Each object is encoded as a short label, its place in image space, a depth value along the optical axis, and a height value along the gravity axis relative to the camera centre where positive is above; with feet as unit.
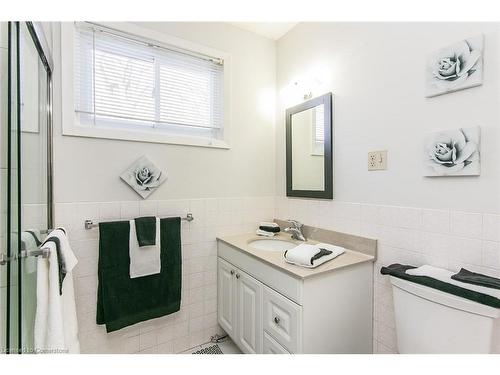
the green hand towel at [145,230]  5.07 -0.97
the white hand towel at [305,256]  4.08 -1.23
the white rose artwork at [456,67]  3.37 +1.67
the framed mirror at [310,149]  5.57 +0.85
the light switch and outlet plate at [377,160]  4.52 +0.44
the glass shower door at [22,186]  2.79 -0.04
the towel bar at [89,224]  4.82 -0.80
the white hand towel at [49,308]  2.93 -1.49
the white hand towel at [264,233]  6.45 -1.28
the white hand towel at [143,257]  5.05 -1.52
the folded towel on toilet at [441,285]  2.80 -1.30
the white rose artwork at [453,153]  3.40 +0.45
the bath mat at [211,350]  5.84 -3.94
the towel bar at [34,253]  2.95 -0.85
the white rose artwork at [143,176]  5.25 +0.15
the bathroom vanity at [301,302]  3.87 -2.05
